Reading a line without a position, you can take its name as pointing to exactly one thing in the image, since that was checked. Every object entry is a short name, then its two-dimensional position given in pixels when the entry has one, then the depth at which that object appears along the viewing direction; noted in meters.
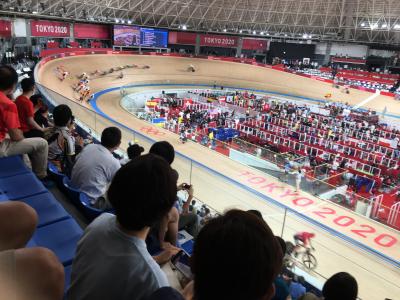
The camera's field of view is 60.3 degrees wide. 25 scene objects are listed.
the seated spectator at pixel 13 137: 4.07
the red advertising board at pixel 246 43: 49.63
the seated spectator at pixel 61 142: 4.68
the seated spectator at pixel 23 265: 1.26
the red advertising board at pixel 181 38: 45.31
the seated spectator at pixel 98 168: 3.69
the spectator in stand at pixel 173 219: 2.79
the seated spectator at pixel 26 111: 4.98
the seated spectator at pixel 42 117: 6.19
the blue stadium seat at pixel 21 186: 3.59
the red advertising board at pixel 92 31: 36.16
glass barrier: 4.72
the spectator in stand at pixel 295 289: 3.82
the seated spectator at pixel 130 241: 1.57
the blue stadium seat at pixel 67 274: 2.37
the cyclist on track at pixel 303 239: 5.10
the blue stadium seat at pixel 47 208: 3.26
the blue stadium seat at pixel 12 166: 4.13
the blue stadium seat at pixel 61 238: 2.77
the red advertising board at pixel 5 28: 23.10
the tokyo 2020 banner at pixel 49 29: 29.30
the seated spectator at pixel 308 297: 3.06
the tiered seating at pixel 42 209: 2.85
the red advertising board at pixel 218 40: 47.25
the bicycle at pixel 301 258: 4.57
